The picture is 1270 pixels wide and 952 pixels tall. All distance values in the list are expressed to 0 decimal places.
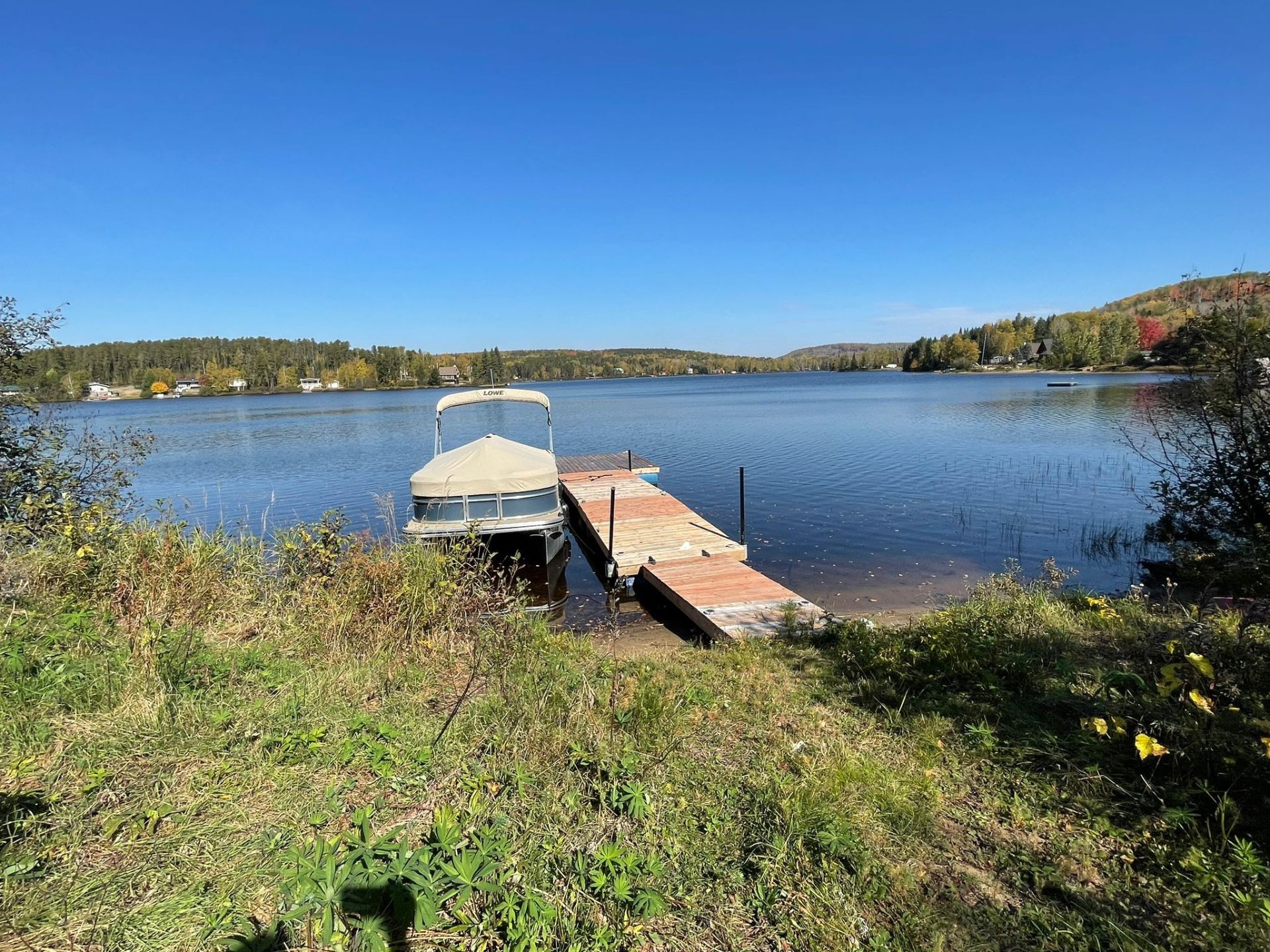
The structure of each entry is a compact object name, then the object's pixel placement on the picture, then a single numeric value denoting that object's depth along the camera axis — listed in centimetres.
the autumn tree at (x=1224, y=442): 718
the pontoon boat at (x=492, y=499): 1016
